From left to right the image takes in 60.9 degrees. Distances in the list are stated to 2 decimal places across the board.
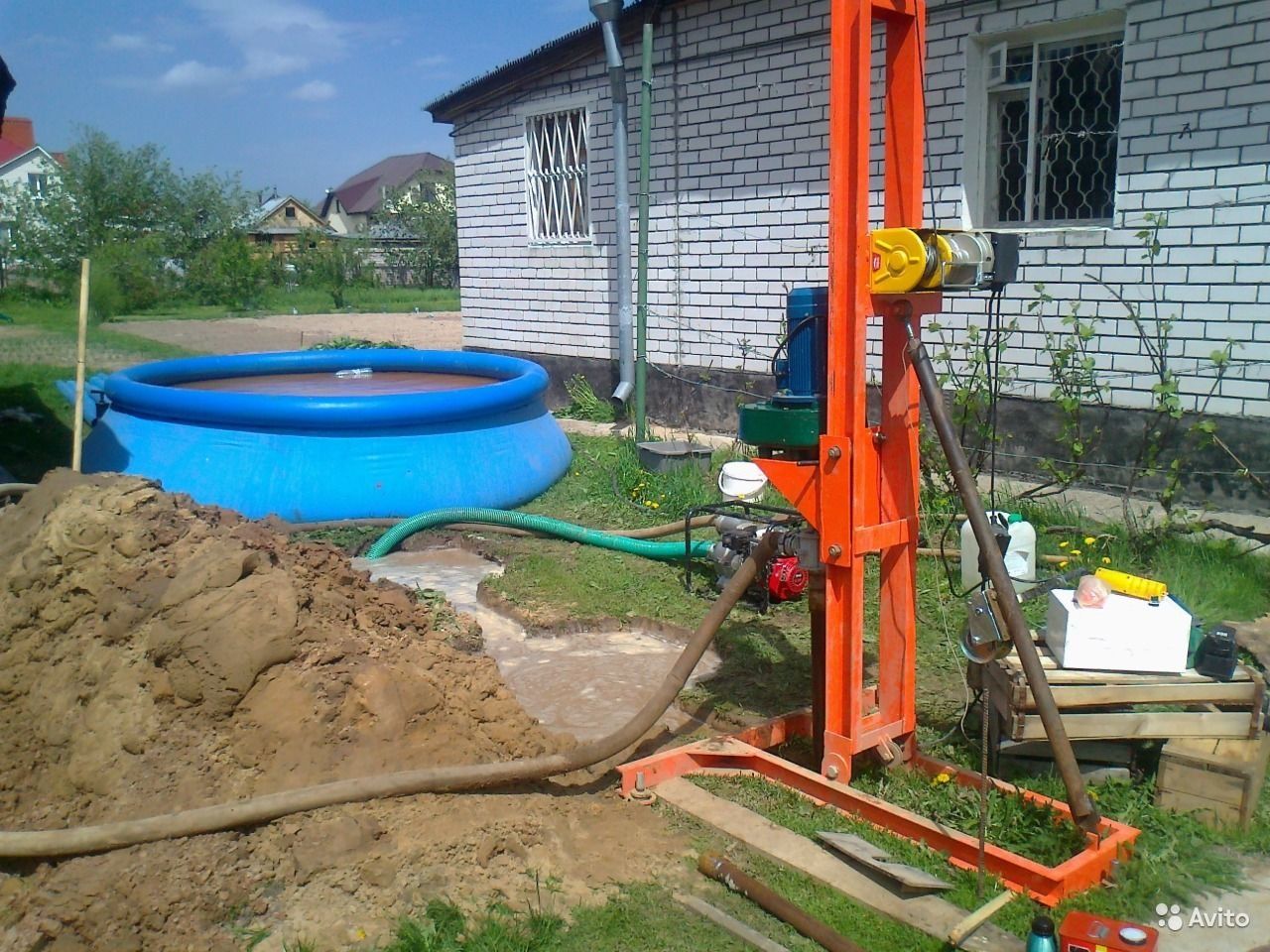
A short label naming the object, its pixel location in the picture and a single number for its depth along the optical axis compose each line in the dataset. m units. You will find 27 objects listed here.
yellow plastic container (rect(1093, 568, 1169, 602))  3.61
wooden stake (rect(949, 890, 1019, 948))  2.74
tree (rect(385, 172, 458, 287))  42.47
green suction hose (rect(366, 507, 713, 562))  6.45
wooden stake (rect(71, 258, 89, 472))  6.47
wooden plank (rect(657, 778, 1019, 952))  2.82
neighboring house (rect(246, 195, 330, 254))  47.19
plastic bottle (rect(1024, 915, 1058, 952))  2.58
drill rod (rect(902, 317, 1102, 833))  2.98
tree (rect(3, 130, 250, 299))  32.53
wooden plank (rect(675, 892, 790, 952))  2.78
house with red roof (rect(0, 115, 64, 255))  61.20
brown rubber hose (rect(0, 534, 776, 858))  3.07
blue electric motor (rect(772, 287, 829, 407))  3.43
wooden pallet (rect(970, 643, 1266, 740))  3.48
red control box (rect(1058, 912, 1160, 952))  2.48
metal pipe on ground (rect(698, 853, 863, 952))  2.76
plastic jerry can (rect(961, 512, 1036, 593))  4.89
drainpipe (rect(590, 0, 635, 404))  10.03
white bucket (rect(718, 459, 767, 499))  4.79
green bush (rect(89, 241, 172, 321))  26.22
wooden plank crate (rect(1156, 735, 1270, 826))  3.33
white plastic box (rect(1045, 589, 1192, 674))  3.55
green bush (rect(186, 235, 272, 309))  31.73
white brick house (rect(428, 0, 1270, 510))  6.62
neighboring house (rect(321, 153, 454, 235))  70.75
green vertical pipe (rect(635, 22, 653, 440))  9.02
